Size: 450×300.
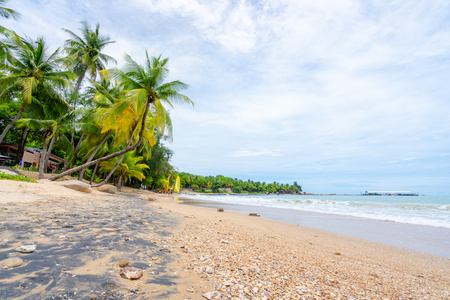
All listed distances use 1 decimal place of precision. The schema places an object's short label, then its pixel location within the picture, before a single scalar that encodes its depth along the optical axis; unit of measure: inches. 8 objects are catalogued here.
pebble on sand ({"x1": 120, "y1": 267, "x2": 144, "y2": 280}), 97.3
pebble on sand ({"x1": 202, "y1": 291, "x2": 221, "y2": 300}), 89.8
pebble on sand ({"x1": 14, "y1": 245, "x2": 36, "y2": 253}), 107.0
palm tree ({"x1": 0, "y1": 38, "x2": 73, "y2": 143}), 587.5
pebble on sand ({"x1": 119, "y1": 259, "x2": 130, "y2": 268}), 107.5
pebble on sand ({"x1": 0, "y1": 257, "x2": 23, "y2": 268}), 91.1
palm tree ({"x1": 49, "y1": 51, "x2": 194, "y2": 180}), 511.5
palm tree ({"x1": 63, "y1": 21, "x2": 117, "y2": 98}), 804.6
